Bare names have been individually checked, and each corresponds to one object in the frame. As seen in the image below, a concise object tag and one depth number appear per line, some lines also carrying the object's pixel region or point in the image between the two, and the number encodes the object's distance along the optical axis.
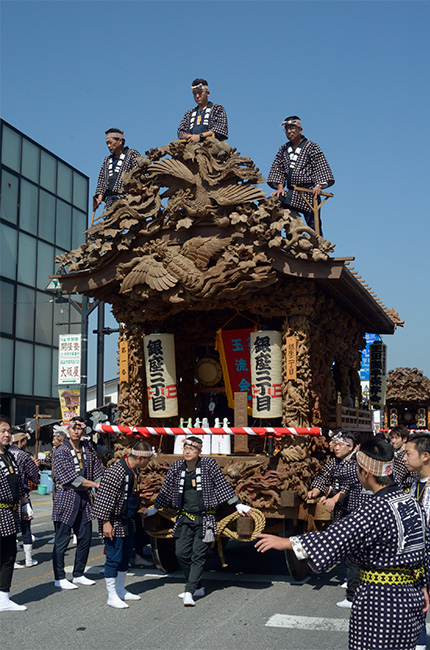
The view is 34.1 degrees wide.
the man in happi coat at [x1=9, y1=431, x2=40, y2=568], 10.06
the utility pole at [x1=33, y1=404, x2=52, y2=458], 20.59
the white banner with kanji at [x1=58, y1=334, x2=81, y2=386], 18.12
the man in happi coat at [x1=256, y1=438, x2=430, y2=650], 3.95
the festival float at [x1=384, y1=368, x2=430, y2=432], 25.62
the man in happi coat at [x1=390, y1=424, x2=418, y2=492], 8.48
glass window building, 27.61
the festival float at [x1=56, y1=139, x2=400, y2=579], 8.98
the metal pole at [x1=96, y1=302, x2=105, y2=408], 20.76
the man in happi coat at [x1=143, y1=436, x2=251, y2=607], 8.11
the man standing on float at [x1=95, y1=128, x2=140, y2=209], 11.09
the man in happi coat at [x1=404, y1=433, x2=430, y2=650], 5.60
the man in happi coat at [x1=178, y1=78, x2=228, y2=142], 10.66
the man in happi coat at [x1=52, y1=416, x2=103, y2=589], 8.62
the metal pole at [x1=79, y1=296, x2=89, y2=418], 17.55
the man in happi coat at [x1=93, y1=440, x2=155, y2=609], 7.74
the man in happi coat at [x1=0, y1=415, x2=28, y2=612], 7.40
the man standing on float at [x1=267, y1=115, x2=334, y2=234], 10.38
